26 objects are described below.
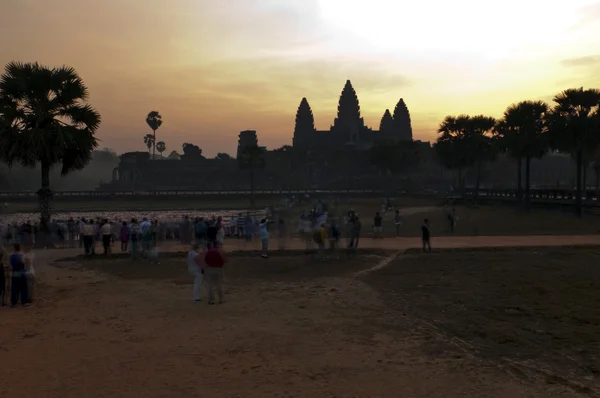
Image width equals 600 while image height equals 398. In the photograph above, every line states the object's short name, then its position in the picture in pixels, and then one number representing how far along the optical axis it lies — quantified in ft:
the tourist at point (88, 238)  59.36
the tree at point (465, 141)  169.58
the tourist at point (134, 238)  56.80
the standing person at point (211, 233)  56.49
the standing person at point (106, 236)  59.52
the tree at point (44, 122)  64.54
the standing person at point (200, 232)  62.59
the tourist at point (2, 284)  36.45
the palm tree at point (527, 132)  123.75
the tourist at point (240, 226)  79.61
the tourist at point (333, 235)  58.18
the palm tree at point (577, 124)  104.32
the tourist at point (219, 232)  59.52
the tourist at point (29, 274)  36.32
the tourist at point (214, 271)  36.11
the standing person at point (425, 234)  59.00
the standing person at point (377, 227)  77.95
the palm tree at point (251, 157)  243.60
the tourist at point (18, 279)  36.17
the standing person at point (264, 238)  58.70
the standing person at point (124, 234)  62.59
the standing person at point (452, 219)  85.93
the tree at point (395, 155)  291.58
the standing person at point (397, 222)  81.63
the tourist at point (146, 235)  56.75
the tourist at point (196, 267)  37.25
